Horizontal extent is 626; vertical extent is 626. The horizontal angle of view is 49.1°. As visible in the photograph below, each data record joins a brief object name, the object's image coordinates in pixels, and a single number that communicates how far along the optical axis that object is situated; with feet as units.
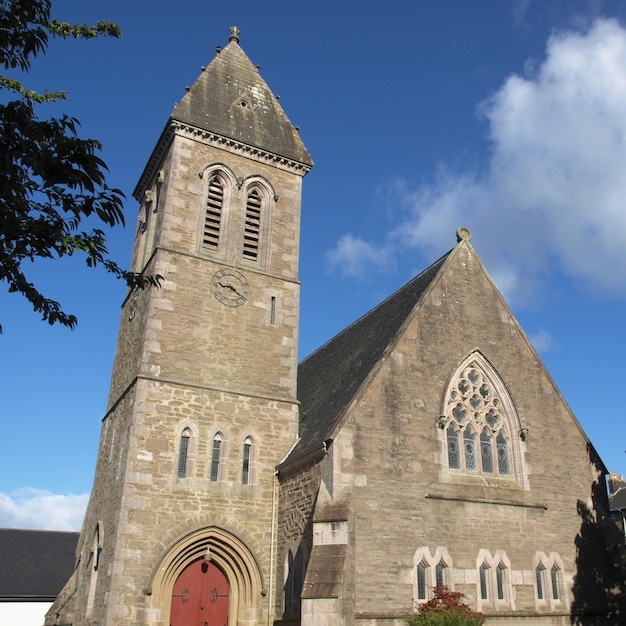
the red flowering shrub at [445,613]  46.70
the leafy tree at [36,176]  24.49
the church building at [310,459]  52.49
